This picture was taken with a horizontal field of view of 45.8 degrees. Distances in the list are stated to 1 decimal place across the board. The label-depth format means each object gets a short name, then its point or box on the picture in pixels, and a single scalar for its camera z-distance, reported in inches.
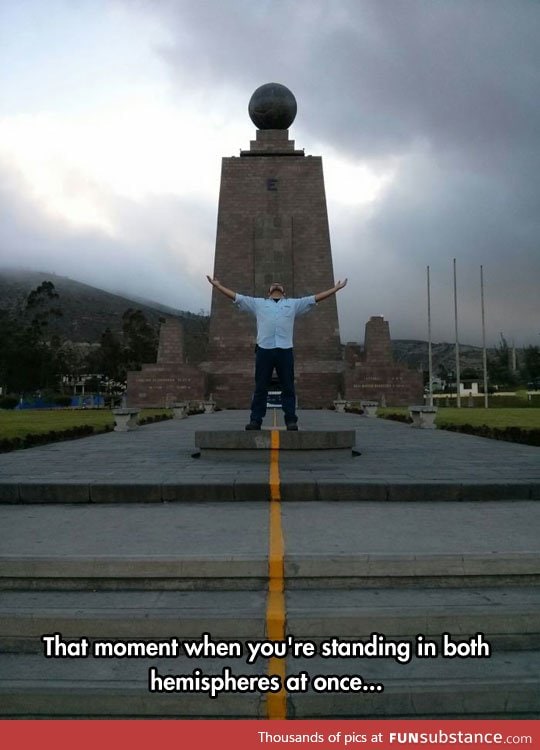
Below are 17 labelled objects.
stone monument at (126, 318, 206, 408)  1334.9
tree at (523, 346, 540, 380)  3137.3
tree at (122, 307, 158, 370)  2662.4
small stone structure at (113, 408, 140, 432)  624.4
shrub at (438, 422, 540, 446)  454.6
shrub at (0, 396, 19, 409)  1727.4
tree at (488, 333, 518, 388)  3582.7
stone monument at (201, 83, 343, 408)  1477.6
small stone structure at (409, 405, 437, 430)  635.5
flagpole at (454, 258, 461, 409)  1434.5
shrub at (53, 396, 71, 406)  2016.0
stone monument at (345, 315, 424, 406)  1339.8
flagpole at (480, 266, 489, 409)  1524.2
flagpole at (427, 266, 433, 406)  1444.0
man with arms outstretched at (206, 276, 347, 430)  328.2
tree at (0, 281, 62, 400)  2354.8
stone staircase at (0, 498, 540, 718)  113.7
